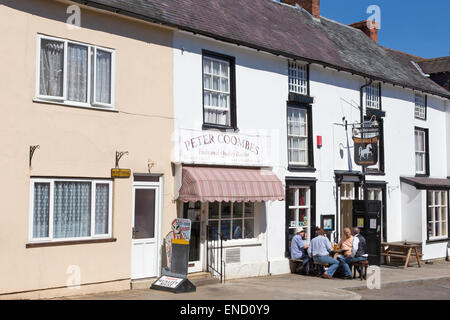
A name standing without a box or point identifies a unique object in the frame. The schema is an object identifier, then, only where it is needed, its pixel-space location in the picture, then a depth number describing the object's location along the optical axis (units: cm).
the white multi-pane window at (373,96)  1999
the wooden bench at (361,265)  1566
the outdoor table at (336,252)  1631
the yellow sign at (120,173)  1233
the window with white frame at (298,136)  1716
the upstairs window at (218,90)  1479
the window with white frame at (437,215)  2167
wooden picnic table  1877
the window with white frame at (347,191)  1894
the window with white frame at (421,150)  2270
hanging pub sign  1833
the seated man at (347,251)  1573
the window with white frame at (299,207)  1692
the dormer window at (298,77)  1720
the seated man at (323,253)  1566
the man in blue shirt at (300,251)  1622
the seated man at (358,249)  1589
